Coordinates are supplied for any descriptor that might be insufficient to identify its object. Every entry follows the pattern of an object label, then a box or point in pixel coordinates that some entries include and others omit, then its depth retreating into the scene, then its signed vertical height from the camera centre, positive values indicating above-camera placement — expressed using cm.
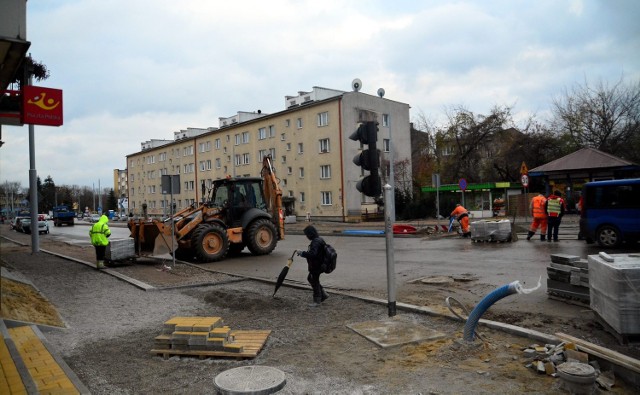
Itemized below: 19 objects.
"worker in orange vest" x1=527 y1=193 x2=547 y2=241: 1661 -65
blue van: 1334 -56
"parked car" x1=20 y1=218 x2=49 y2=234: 3866 -154
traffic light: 739 +61
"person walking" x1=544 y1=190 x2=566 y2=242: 1603 -61
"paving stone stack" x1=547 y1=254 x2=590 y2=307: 698 -130
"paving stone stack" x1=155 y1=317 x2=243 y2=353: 554 -158
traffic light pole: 703 -80
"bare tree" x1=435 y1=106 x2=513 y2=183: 4226 +500
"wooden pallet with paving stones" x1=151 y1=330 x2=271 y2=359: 544 -171
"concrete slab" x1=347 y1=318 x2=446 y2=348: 577 -172
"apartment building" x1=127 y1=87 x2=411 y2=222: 4244 +555
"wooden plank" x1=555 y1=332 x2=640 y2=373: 426 -153
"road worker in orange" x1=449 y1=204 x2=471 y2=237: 1950 -96
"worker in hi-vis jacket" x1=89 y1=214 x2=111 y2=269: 1330 -89
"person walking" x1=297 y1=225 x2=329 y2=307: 807 -104
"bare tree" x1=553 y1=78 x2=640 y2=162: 3234 +494
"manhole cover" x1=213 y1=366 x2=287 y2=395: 434 -170
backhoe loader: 1460 -68
